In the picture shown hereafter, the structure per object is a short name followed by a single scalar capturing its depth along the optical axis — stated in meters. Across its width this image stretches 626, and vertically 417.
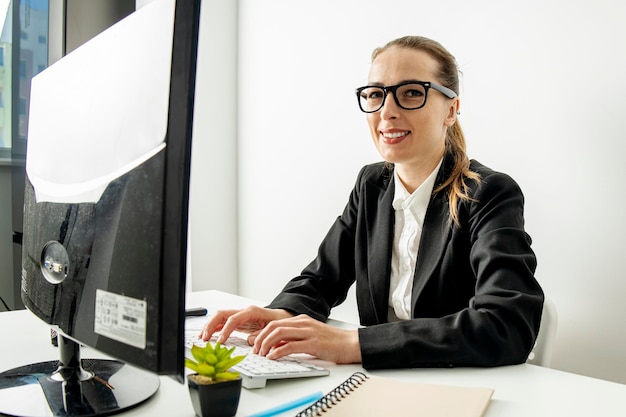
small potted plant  0.68
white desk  0.75
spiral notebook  0.71
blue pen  0.70
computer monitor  0.54
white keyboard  0.81
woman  0.96
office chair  1.21
